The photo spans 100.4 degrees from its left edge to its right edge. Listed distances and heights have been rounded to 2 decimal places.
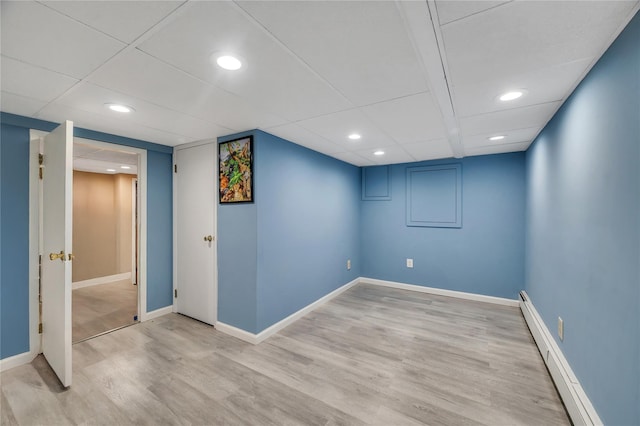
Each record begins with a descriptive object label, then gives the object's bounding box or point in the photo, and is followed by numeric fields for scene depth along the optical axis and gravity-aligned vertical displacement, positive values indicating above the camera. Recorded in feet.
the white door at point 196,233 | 10.26 -0.79
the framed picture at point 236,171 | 9.06 +1.51
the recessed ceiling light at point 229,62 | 4.64 +2.71
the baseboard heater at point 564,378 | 4.94 -3.67
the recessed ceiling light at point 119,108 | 6.77 +2.76
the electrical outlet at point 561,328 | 6.55 -2.87
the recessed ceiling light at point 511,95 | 6.06 +2.75
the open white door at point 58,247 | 6.46 -0.88
